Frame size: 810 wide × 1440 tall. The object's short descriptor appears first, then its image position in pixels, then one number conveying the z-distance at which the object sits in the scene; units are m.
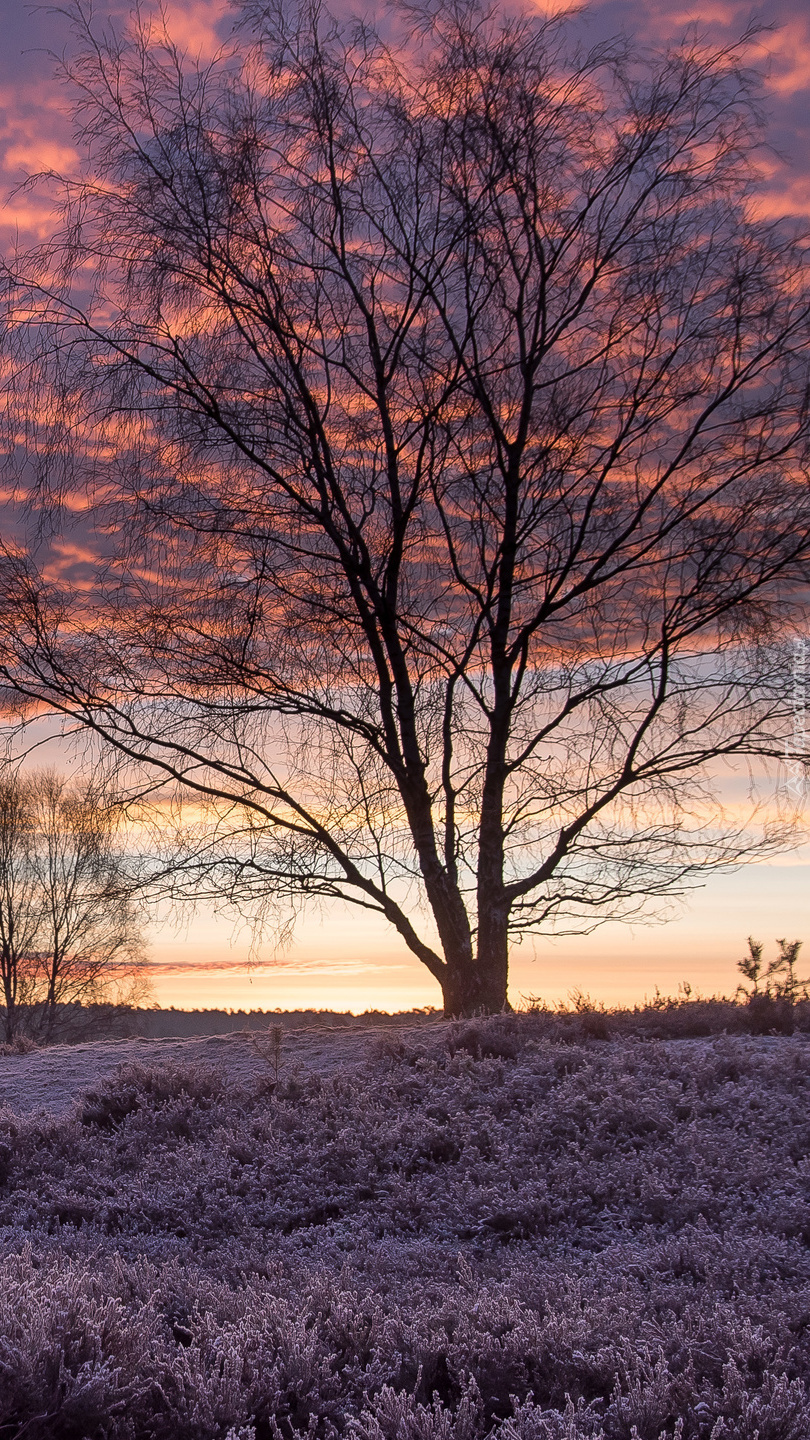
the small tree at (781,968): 12.84
